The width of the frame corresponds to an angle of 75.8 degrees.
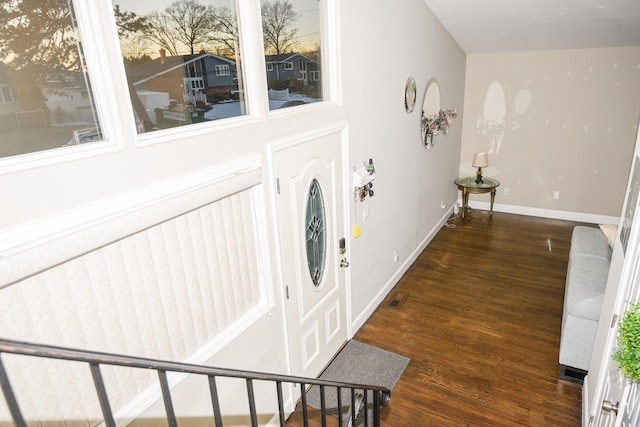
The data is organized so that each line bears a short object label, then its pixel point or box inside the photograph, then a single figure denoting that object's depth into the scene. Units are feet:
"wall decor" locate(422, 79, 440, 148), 17.75
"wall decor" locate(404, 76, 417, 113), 15.38
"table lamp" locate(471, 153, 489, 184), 22.26
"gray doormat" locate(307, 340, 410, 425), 11.44
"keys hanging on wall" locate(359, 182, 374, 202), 12.92
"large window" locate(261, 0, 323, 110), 9.23
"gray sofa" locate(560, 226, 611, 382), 11.19
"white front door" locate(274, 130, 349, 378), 9.84
